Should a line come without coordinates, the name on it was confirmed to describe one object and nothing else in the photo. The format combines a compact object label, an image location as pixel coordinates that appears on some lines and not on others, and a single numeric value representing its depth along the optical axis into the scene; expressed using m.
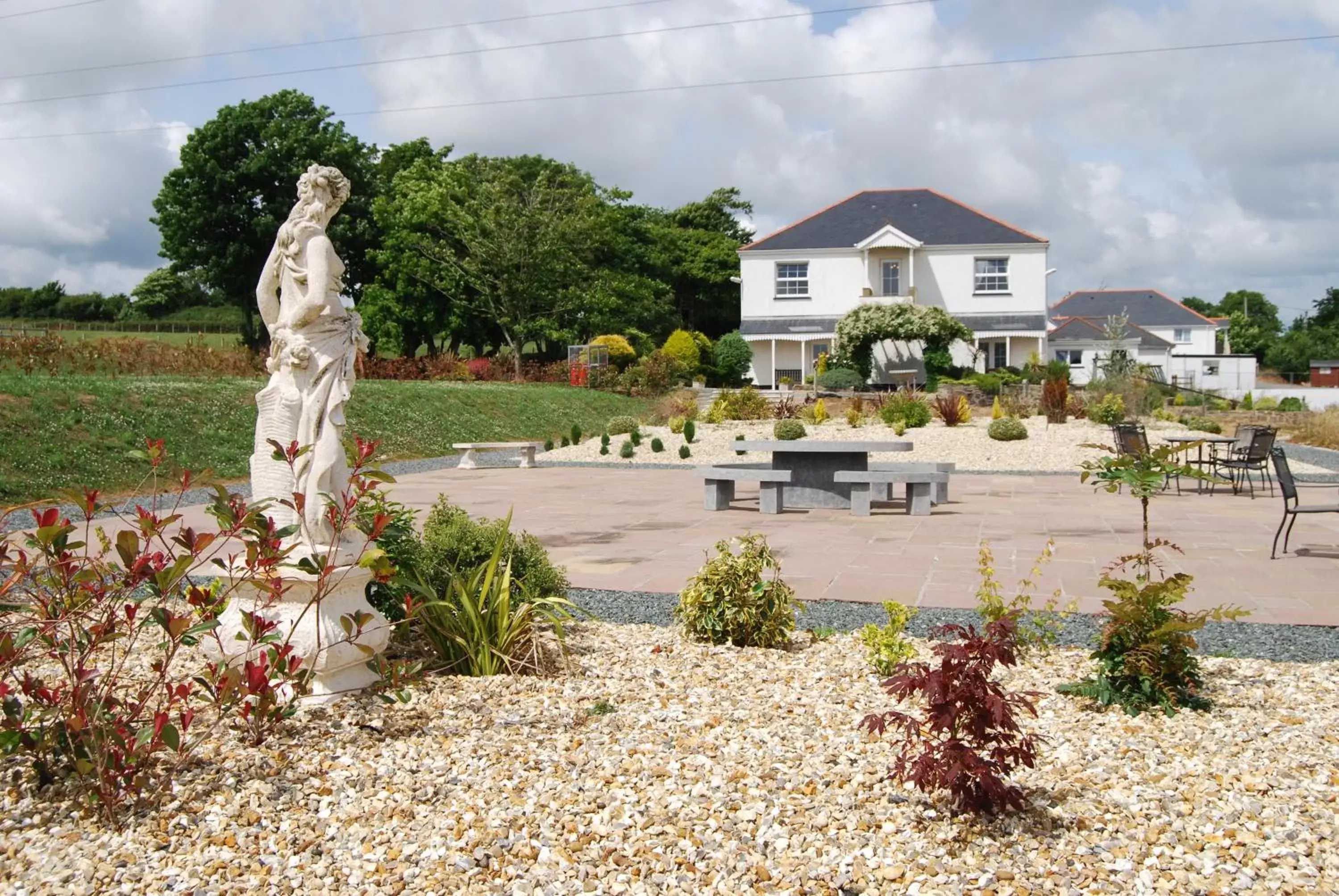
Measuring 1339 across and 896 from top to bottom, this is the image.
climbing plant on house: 35.72
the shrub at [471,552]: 5.32
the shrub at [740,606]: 5.55
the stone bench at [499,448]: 19.28
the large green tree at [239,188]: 38.62
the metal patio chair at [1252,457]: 12.21
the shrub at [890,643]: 4.91
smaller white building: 50.03
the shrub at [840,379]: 33.72
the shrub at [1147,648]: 4.35
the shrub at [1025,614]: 4.55
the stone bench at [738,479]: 11.88
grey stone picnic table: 12.34
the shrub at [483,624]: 4.83
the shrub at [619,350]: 39.06
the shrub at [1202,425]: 21.69
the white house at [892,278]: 39.12
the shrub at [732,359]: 40.66
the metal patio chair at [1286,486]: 7.82
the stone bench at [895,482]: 11.45
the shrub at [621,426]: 22.64
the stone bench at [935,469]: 12.79
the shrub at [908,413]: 22.28
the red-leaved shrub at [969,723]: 3.26
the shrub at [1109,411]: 20.64
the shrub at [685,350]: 39.72
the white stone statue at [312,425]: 4.32
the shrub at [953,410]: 22.05
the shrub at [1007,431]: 19.61
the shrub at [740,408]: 24.34
